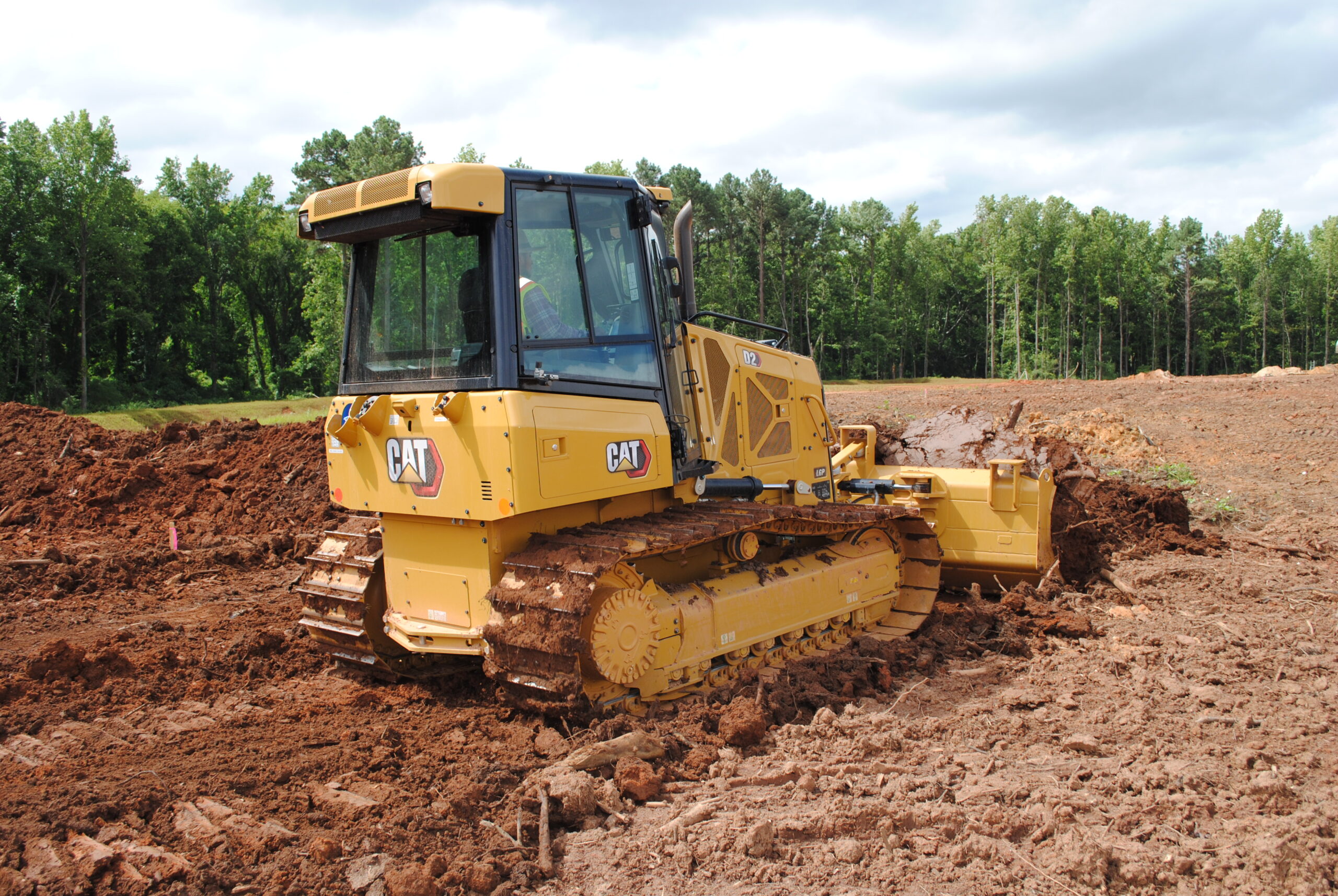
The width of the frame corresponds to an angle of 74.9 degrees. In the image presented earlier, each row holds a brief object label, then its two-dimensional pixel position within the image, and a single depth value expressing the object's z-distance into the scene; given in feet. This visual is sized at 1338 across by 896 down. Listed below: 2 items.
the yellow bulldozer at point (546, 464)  14.85
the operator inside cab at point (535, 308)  15.56
